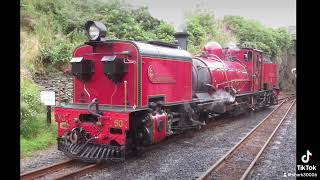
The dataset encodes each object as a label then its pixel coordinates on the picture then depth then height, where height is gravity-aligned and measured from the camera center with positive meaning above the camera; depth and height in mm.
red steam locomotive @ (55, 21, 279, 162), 7777 -399
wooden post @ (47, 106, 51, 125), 9955 -903
